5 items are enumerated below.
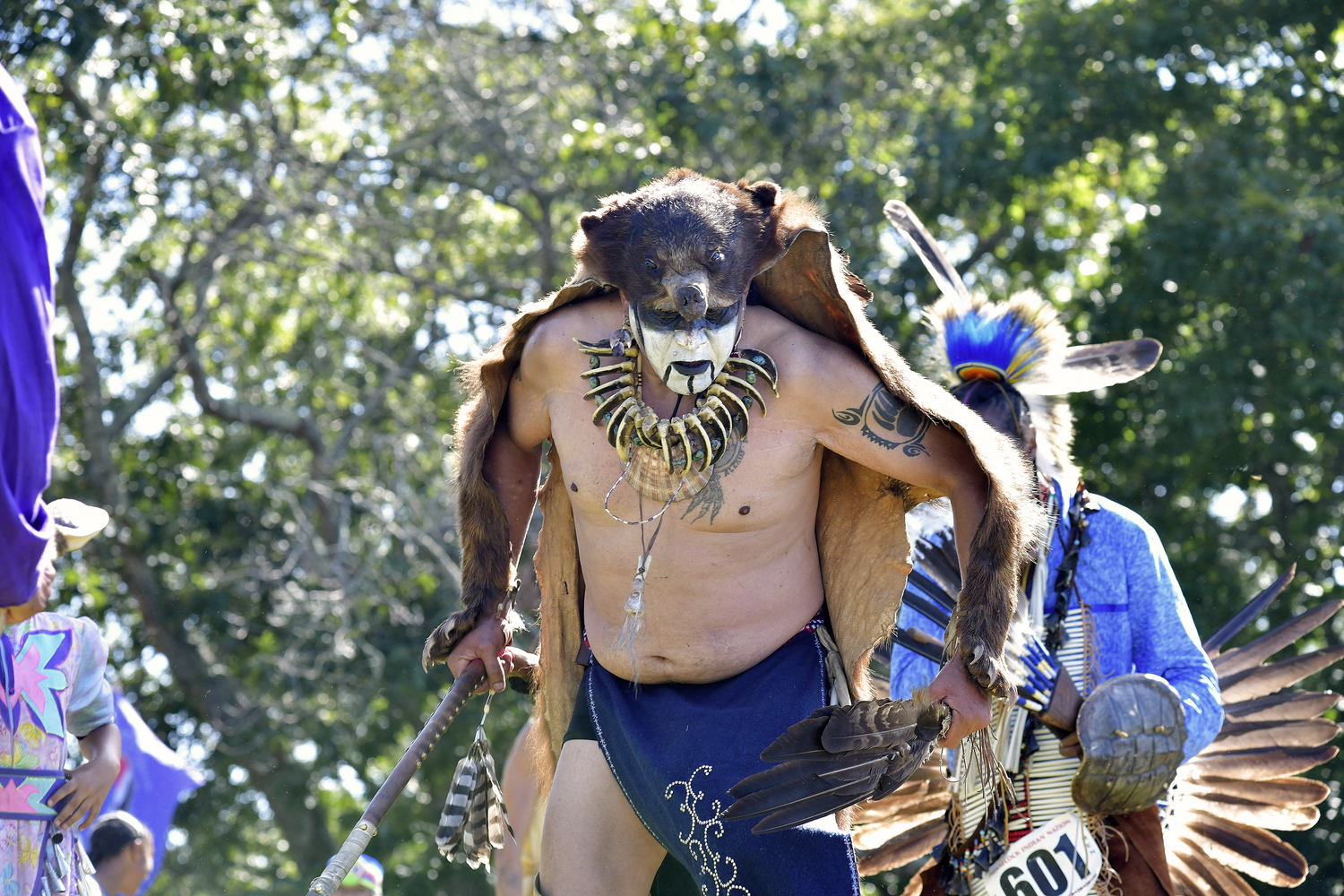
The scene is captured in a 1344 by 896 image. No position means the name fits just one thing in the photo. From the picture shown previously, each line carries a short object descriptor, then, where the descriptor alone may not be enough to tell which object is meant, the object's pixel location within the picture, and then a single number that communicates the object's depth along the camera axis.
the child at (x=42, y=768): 7.27
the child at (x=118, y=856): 10.99
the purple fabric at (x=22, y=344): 3.94
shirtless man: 5.81
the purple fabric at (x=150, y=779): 14.06
